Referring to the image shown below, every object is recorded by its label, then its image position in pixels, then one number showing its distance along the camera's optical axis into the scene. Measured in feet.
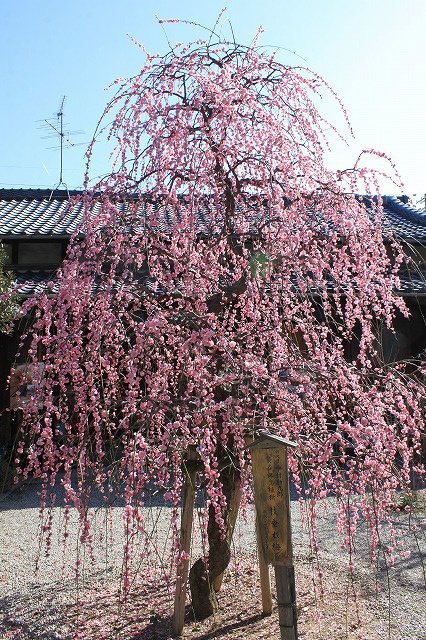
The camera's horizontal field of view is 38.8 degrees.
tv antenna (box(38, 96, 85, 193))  47.38
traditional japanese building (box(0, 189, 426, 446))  31.96
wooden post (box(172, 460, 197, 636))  12.30
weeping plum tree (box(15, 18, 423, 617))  10.80
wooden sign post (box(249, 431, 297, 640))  10.17
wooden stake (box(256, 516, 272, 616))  13.56
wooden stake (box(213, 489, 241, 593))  14.02
